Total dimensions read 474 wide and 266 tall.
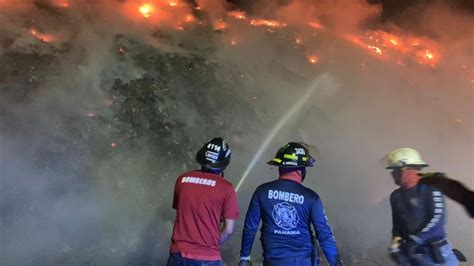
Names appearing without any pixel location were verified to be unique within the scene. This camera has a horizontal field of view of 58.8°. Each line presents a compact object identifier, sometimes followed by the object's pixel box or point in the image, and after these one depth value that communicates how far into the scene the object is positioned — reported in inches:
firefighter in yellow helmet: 159.6
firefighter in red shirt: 152.8
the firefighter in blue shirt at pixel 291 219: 150.0
